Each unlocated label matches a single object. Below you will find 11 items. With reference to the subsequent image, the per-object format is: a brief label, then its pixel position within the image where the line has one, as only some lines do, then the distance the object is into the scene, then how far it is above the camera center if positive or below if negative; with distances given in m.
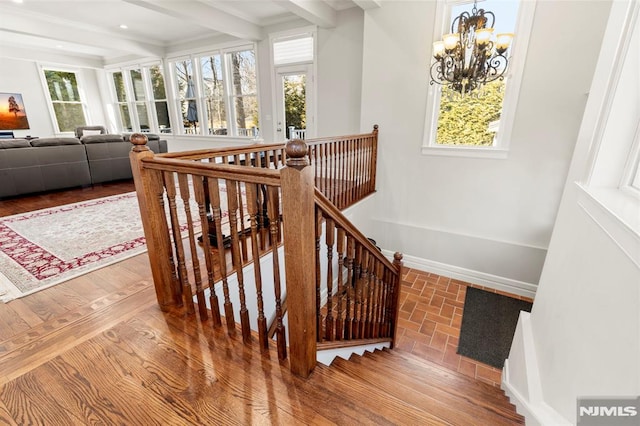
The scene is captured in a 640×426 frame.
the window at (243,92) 5.79 +0.68
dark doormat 2.67 -2.05
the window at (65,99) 8.71 +0.77
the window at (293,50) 4.80 +1.29
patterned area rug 2.23 -1.14
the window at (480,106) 2.98 +0.23
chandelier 2.24 +0.62
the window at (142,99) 7.58 +0.73
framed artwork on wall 7.93 +0.33
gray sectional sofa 4.11 -0.60
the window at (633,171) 1.30 -0.20
